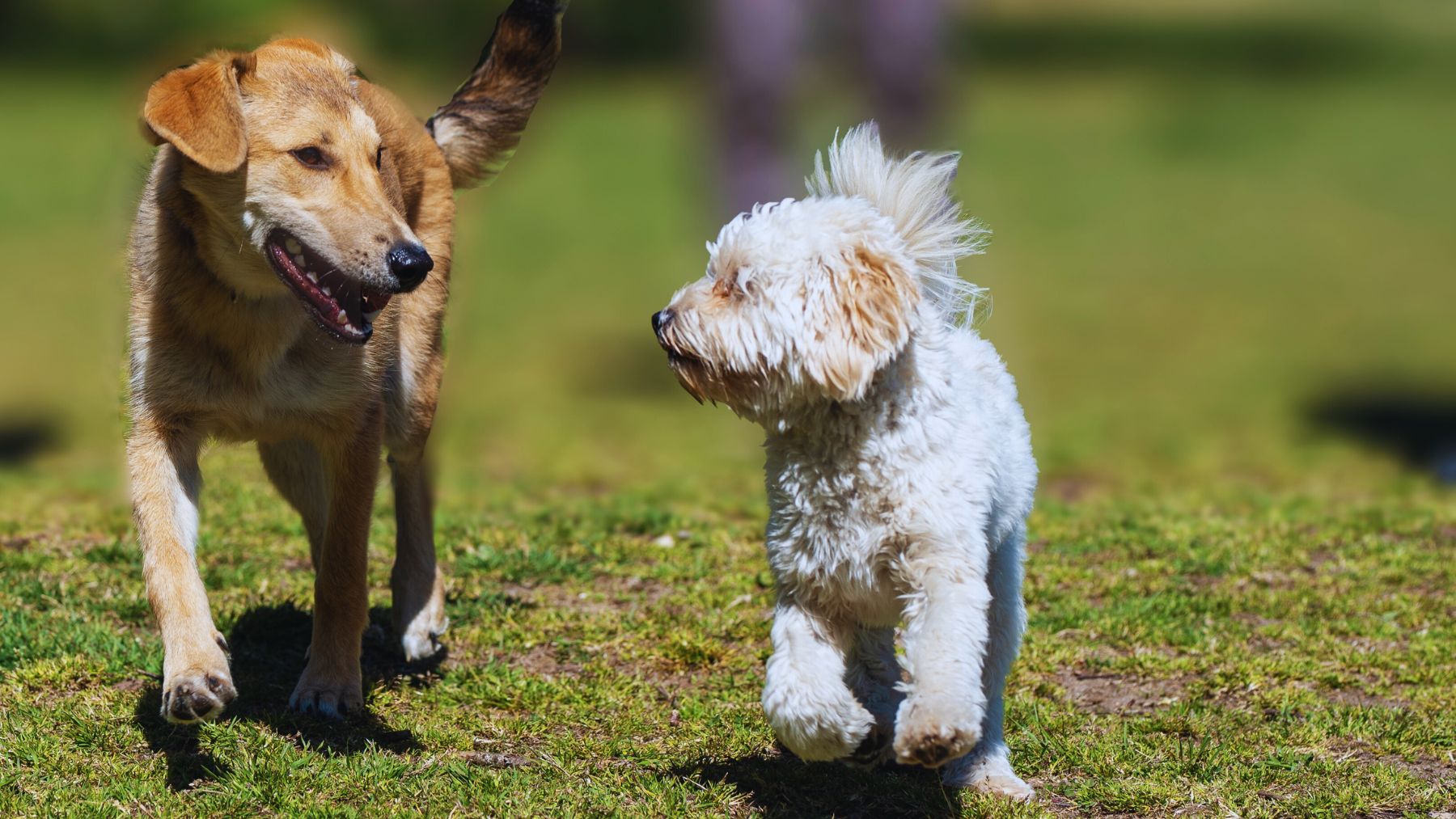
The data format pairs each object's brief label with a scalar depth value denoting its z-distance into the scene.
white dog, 8.34
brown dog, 9.57
